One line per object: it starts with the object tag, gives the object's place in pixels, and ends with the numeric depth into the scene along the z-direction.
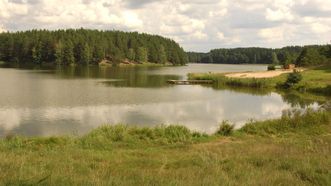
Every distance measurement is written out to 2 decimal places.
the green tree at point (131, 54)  130.75
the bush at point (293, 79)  49.09
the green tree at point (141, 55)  133.88
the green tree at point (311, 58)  71.00
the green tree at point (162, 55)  142.38
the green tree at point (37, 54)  120.04
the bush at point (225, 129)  16.31
